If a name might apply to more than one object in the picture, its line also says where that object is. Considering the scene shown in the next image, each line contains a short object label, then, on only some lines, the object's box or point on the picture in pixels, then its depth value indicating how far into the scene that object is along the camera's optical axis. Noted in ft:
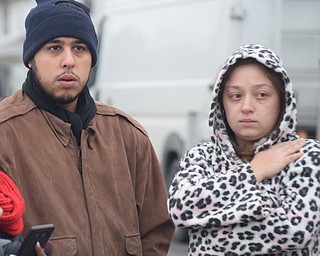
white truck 64.09
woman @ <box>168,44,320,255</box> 20.61
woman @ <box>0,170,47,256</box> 20.69
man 22.67
